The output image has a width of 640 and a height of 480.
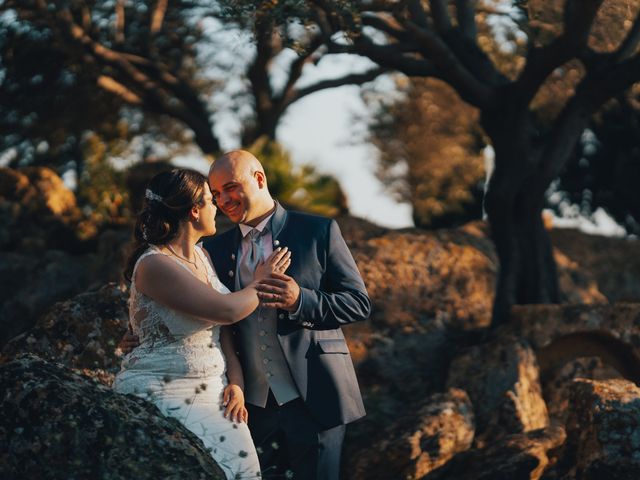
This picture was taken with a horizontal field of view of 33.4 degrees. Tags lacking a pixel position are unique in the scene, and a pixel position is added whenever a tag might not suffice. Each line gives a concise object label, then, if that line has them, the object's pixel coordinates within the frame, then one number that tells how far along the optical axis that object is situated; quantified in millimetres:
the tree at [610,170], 23266
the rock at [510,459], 8852
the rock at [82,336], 8266
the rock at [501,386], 10852
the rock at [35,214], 16297
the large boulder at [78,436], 4684
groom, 6062
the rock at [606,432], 8258
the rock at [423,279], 12586
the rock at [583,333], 12156
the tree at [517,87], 12922
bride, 5129
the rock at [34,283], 14219
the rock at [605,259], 18703
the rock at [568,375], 11980
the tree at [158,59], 18516
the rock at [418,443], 9602
